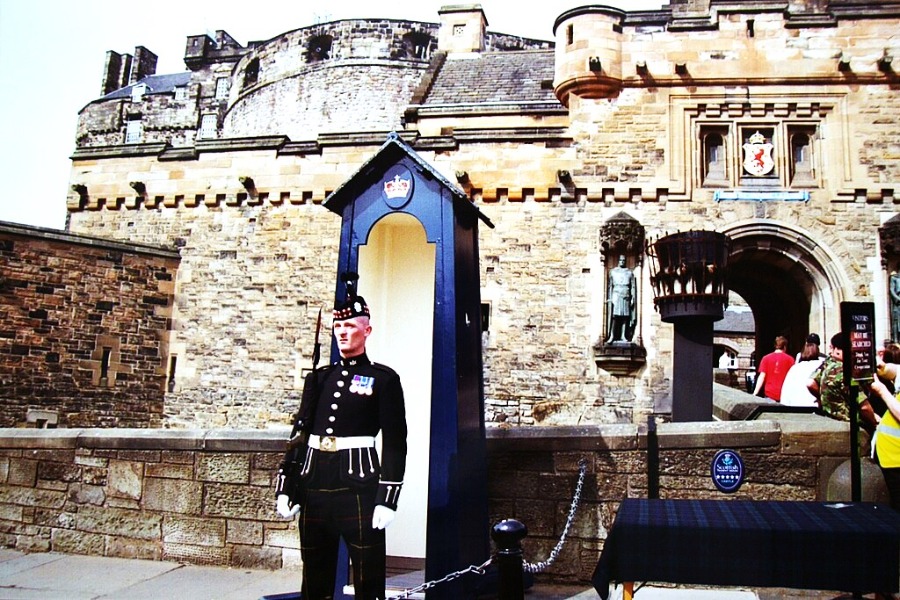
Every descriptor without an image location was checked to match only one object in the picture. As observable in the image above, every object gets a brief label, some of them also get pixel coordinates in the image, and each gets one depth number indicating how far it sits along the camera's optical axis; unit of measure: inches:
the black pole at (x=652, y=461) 204.4
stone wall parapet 202.7
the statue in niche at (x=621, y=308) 522.3
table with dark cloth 143.8
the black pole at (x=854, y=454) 185.0
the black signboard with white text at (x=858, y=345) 188.4
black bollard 145.7
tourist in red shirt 398.0
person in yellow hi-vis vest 182.9
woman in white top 338.3
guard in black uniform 150.3
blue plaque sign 201.6
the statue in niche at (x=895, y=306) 501.4
